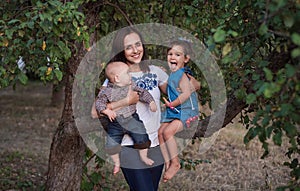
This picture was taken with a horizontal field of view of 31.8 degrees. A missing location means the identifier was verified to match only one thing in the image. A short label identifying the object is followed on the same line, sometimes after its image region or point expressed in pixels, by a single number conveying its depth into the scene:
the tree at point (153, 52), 1.86
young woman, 3.11
